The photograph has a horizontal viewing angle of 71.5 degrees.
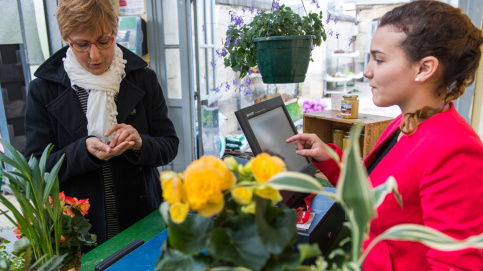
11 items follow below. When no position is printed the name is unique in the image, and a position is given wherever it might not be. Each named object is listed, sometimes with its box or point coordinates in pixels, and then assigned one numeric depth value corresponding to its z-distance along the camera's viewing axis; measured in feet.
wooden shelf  5.89
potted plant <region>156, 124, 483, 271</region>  1.26
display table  3.49
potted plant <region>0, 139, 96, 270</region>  2.43
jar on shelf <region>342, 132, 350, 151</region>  6.24
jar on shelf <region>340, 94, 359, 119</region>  6.26
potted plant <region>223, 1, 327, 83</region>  4.82
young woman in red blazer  2.35
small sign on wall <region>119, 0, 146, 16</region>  9.48
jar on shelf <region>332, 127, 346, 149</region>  6.61
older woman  4.01
